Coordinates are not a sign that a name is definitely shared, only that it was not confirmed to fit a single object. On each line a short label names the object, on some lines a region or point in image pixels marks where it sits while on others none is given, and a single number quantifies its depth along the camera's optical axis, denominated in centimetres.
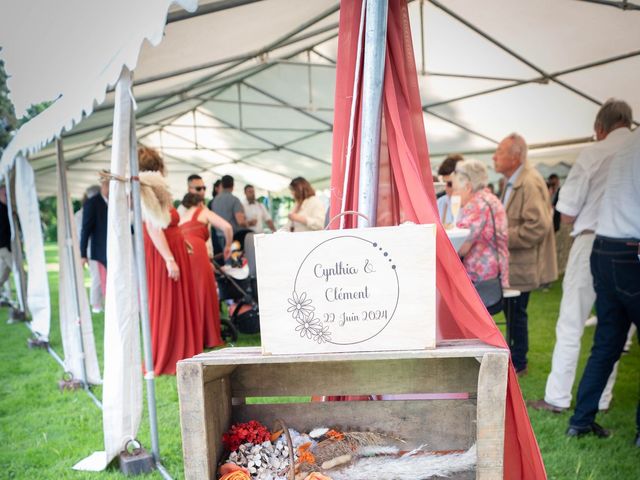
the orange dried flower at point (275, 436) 141
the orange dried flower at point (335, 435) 137
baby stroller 484
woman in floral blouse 318
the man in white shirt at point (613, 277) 230
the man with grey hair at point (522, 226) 355
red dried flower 137
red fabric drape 124
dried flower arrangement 128
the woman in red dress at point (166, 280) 375
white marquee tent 189
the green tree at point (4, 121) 1847
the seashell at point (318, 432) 139
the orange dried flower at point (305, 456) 131
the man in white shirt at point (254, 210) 766
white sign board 109
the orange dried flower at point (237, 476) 120
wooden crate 117
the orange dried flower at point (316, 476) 123
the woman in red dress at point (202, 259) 457
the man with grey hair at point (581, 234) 261
